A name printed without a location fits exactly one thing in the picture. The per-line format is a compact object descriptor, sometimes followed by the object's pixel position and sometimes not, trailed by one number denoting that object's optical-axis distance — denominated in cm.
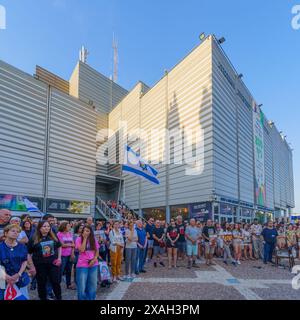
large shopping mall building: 1767
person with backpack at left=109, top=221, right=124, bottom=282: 732
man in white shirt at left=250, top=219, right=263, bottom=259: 1199
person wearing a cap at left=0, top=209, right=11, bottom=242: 532
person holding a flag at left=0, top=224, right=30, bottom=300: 371
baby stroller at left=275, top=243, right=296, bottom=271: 960
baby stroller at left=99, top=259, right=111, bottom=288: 624
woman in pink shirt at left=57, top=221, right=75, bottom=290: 618
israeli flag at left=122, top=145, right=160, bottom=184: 1322
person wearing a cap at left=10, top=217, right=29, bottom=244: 489
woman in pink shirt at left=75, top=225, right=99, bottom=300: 448
